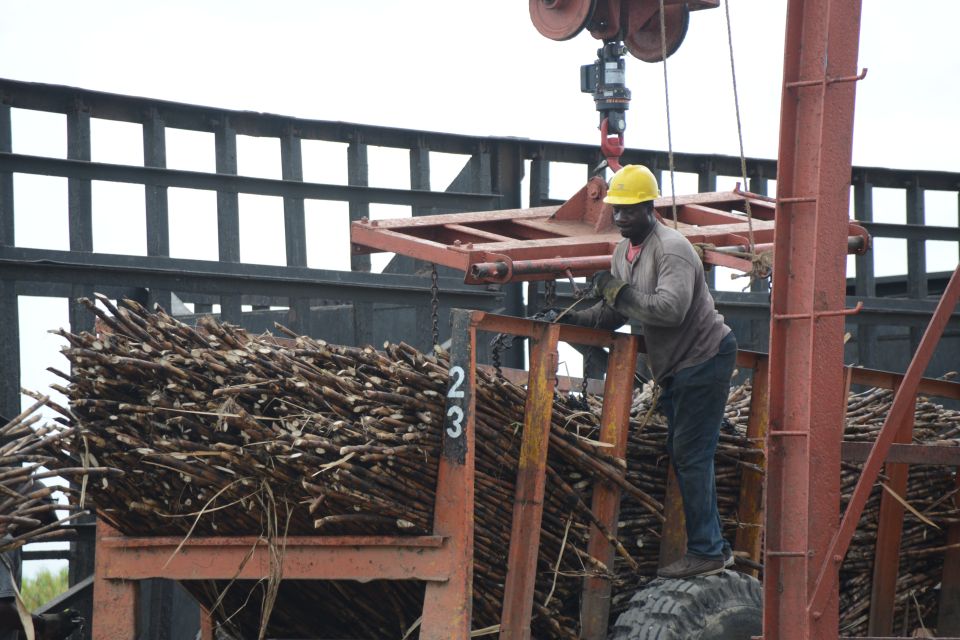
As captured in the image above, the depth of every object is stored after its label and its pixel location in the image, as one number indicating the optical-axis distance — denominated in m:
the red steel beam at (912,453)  15.47
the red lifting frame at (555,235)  14.30
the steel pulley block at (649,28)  19.61
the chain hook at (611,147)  18.25
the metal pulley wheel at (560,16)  19.19
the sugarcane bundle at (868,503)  14.28
